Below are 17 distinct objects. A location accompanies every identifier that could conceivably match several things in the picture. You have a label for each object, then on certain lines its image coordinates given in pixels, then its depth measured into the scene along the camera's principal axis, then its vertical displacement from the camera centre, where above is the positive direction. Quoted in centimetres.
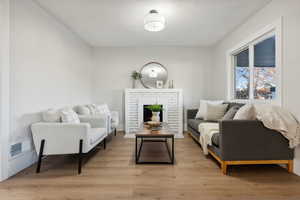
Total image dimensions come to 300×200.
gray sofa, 176 -58
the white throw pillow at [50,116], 203 -25
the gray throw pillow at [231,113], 229 -23
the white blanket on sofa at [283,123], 171 -29
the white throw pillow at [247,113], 188 -18
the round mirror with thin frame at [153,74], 403 +74
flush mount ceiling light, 210 +120
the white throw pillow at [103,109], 319 -22
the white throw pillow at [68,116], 206 -27
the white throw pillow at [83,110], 282 -22
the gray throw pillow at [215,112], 292 -26
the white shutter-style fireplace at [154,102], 382 -13
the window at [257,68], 209 +58
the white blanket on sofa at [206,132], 214 -53
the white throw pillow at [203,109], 312 -23
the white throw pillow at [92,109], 300 -21
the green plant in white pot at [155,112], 269 -25
